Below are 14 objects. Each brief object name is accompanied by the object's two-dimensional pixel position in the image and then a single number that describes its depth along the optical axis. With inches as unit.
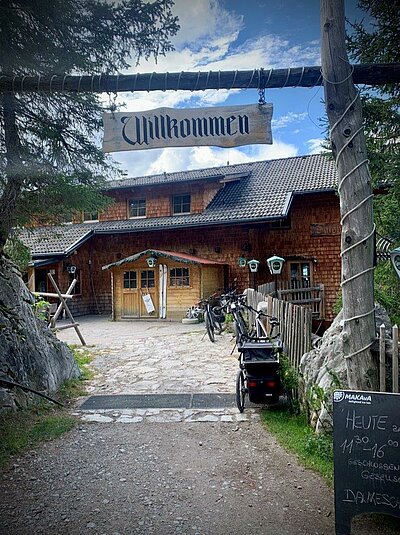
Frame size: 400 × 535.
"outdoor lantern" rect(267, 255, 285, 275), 497.1
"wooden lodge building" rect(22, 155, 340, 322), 599.2
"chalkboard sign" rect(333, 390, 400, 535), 94.1
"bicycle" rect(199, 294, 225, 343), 398.6
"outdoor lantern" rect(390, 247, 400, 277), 105.3
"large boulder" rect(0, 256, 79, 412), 179.9
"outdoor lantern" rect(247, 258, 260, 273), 594.3
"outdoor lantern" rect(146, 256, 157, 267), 592.2
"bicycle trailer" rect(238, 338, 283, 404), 184.7
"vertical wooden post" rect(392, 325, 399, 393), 113.1
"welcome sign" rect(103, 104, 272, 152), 117.7
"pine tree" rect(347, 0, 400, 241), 176.1
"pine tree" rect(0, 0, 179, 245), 146.7
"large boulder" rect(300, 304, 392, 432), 139.4
